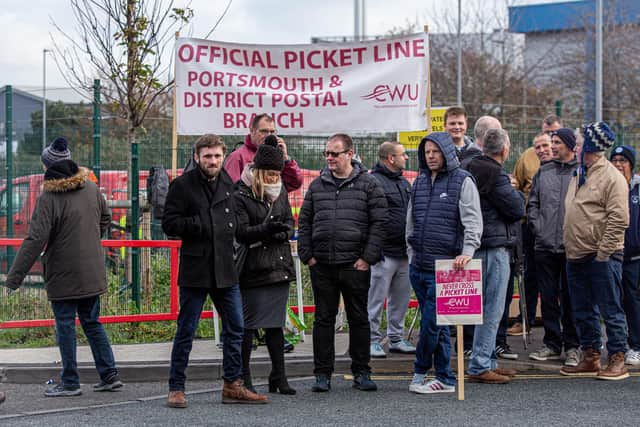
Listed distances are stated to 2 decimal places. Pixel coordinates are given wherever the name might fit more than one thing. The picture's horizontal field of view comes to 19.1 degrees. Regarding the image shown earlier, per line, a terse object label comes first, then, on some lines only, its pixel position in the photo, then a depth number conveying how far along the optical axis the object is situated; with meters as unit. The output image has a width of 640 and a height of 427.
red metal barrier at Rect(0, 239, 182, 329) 20.30
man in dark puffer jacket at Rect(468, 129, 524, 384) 16.36
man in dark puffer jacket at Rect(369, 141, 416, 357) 18.50
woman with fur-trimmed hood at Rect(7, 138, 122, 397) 15.58
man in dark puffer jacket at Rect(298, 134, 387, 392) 15.69
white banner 21.15
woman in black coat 15.29
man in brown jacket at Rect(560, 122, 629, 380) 16.48
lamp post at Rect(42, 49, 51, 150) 29.67
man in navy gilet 15.43
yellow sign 26.28
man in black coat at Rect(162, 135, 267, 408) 14.50
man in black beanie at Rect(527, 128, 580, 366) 17.96
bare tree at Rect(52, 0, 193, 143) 22.39
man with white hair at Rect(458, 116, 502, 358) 17.84
